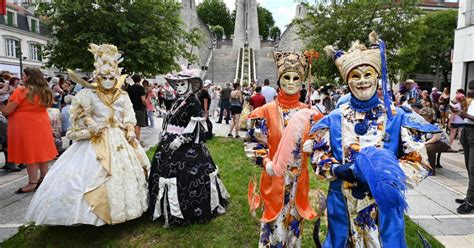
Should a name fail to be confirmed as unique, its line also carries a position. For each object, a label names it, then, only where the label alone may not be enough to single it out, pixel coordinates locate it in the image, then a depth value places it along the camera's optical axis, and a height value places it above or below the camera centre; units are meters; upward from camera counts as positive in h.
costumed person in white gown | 3.72 -0.86
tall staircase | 32.66 +2.60
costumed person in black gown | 4.15 -0.91
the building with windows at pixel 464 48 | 13.20 +1.78
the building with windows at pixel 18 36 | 32.09 +5.19
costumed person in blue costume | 2.23 -0.36
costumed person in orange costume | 3.11 -0.70
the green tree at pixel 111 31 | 11.16 +1.93
